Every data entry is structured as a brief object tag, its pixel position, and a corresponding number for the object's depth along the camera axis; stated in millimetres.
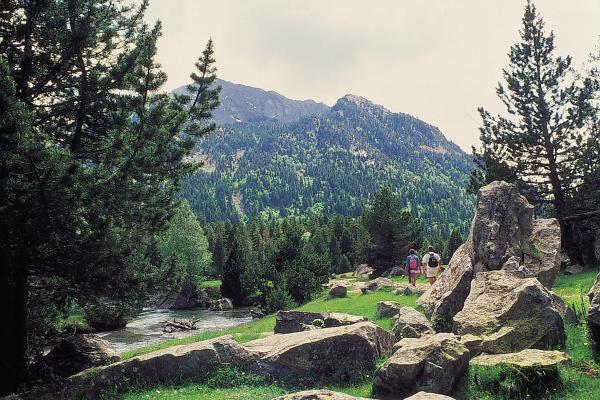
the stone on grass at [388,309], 21516
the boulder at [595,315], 11773
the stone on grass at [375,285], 35428
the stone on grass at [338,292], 35000
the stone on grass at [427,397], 8078
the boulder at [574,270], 32166
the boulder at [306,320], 17333
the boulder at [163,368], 13672
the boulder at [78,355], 17859
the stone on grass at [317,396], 8164
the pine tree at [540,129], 38125
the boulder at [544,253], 20734
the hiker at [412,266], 32312
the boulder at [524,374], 10297
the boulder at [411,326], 15312
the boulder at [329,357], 12987
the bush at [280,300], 36938
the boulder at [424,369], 10578
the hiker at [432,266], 29000
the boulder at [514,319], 12695
